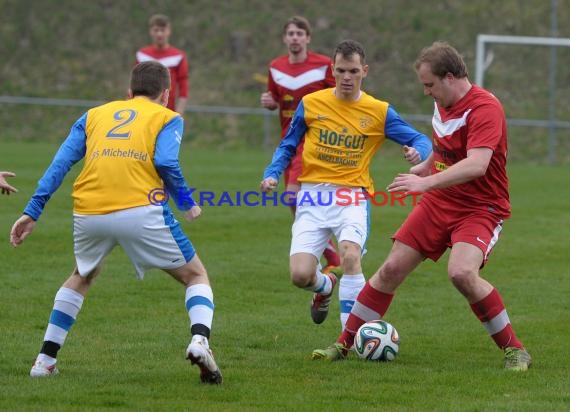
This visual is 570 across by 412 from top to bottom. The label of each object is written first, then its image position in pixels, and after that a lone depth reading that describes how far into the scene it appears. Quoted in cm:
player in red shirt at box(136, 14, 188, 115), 2861
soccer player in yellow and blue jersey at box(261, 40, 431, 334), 1442
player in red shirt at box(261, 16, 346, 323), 2114
